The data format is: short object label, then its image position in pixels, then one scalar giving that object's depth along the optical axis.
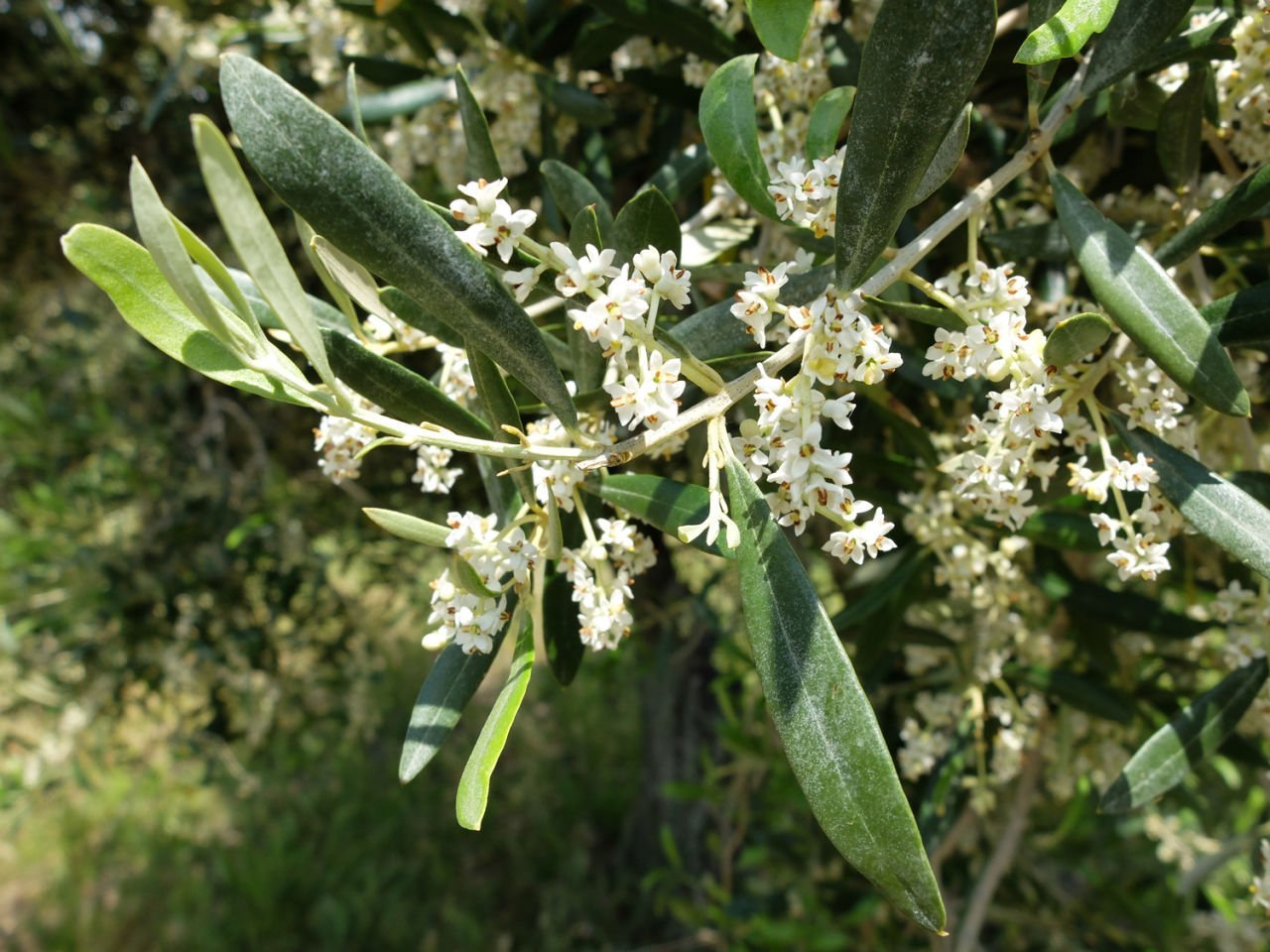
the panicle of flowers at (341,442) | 0.17
